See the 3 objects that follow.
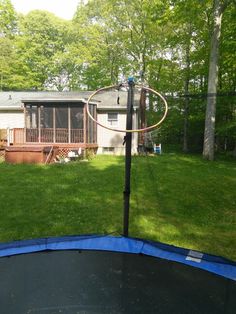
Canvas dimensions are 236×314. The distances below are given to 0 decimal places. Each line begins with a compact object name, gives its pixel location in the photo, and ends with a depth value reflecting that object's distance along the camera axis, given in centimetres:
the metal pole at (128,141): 267
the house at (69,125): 1114
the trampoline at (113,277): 199
